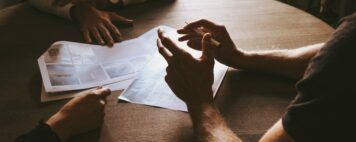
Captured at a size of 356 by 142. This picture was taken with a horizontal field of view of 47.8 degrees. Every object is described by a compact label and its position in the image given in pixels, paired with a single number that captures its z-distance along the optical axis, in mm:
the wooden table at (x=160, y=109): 897
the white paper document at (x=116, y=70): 1014
